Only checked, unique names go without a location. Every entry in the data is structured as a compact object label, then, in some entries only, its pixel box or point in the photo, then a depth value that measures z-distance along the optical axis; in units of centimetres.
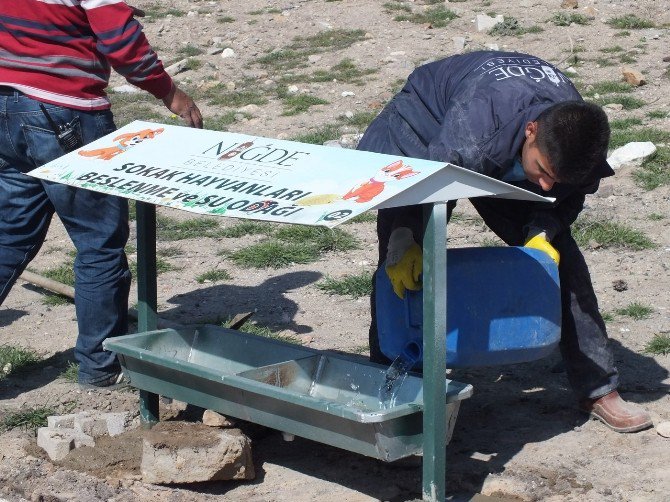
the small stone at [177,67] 1084
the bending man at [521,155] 330
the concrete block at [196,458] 358
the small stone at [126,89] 1031
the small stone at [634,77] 902
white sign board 295
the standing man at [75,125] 403
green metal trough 328
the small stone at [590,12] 1116
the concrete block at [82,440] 394
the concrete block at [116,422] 409
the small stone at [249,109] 934
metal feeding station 308
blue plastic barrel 344
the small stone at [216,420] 393
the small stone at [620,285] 541
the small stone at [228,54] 1129
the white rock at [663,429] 391
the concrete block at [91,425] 402
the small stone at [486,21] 1111
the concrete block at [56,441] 387
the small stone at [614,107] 846
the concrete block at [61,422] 402
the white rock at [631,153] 714
